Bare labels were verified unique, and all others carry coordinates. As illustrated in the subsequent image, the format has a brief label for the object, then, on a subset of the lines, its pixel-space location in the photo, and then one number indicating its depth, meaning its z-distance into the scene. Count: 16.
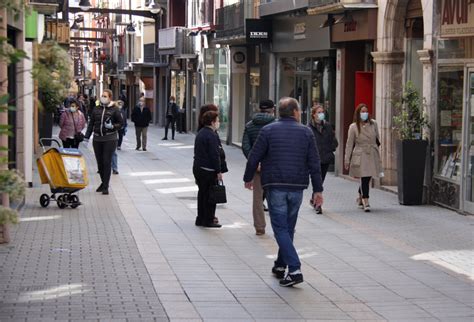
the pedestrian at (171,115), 39.12
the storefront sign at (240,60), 33.91
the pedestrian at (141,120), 31.20
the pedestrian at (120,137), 30.20
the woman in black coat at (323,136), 16.16
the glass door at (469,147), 15.34
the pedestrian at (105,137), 17.48
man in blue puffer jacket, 9.32
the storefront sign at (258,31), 28.75
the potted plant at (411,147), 16.47
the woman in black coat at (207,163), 13.36
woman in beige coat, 15.92
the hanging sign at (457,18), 15.19
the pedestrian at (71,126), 22.22
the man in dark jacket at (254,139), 12.77
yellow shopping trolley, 15.02
